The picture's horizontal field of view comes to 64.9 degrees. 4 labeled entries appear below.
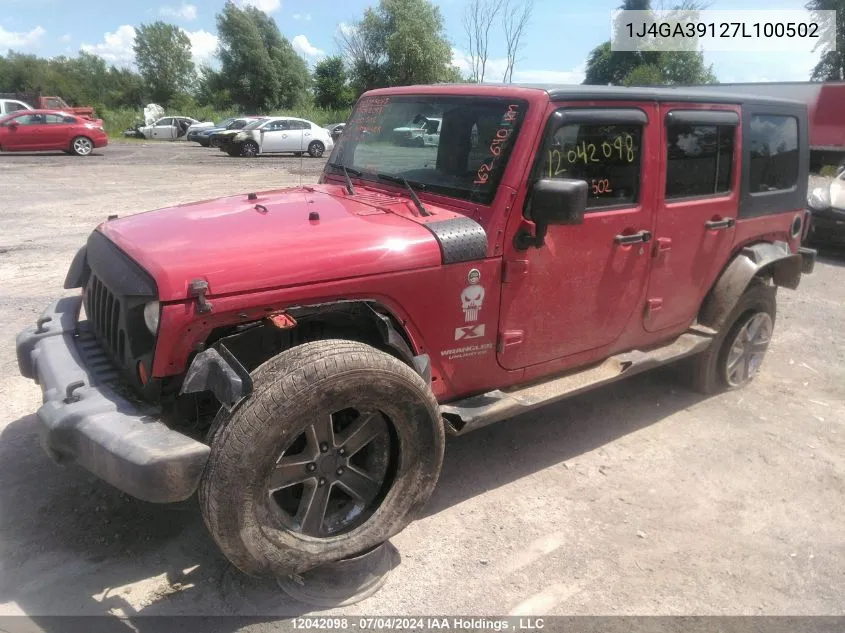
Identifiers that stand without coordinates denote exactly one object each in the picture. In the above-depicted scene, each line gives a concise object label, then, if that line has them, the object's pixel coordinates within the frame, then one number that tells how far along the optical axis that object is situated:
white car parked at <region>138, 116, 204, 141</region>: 36.59
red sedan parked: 20.64
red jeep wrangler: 2.41
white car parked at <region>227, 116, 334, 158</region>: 23.88
